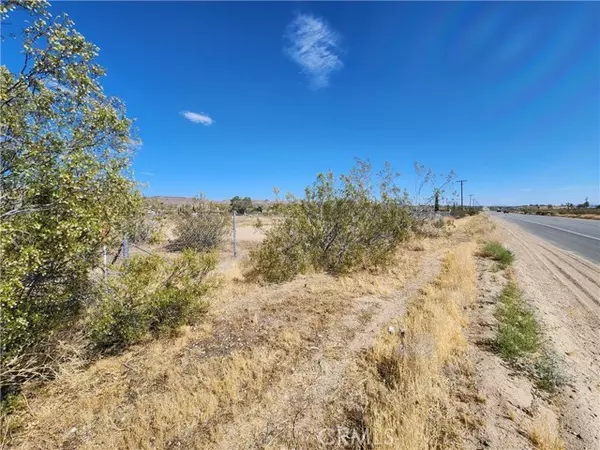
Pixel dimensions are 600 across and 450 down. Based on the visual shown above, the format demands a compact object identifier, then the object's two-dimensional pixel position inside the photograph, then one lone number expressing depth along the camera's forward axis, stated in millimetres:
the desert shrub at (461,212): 42031
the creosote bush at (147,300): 3695
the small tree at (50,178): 2436
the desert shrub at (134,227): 4062
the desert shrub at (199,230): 12766
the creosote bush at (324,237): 7938
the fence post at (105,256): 3678
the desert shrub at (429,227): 16609
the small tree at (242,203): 46594
